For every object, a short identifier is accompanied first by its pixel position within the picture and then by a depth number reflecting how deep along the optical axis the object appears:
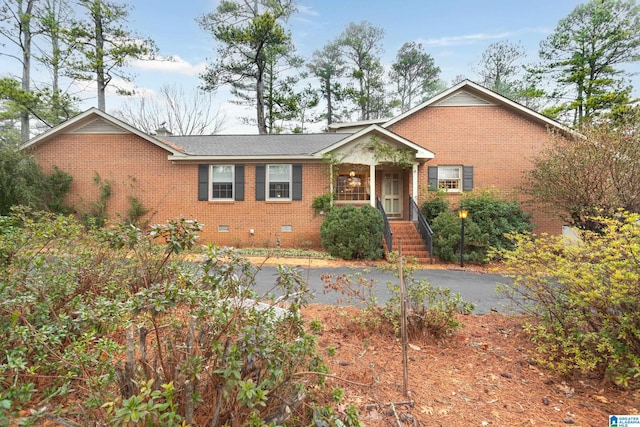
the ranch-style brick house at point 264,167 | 11.95
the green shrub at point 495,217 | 9.85
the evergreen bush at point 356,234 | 9.73
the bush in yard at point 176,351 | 1.64
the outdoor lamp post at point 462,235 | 9.00
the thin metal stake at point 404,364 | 2.51
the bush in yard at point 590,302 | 2.62
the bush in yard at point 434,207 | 11.20
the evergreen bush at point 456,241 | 9.38
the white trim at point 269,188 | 12.09
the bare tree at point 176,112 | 23.86
